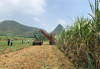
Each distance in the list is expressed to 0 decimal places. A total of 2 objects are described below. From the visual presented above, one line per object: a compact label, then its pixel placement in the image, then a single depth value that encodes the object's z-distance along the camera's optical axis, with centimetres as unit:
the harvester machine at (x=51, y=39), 1583
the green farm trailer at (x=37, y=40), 1366
